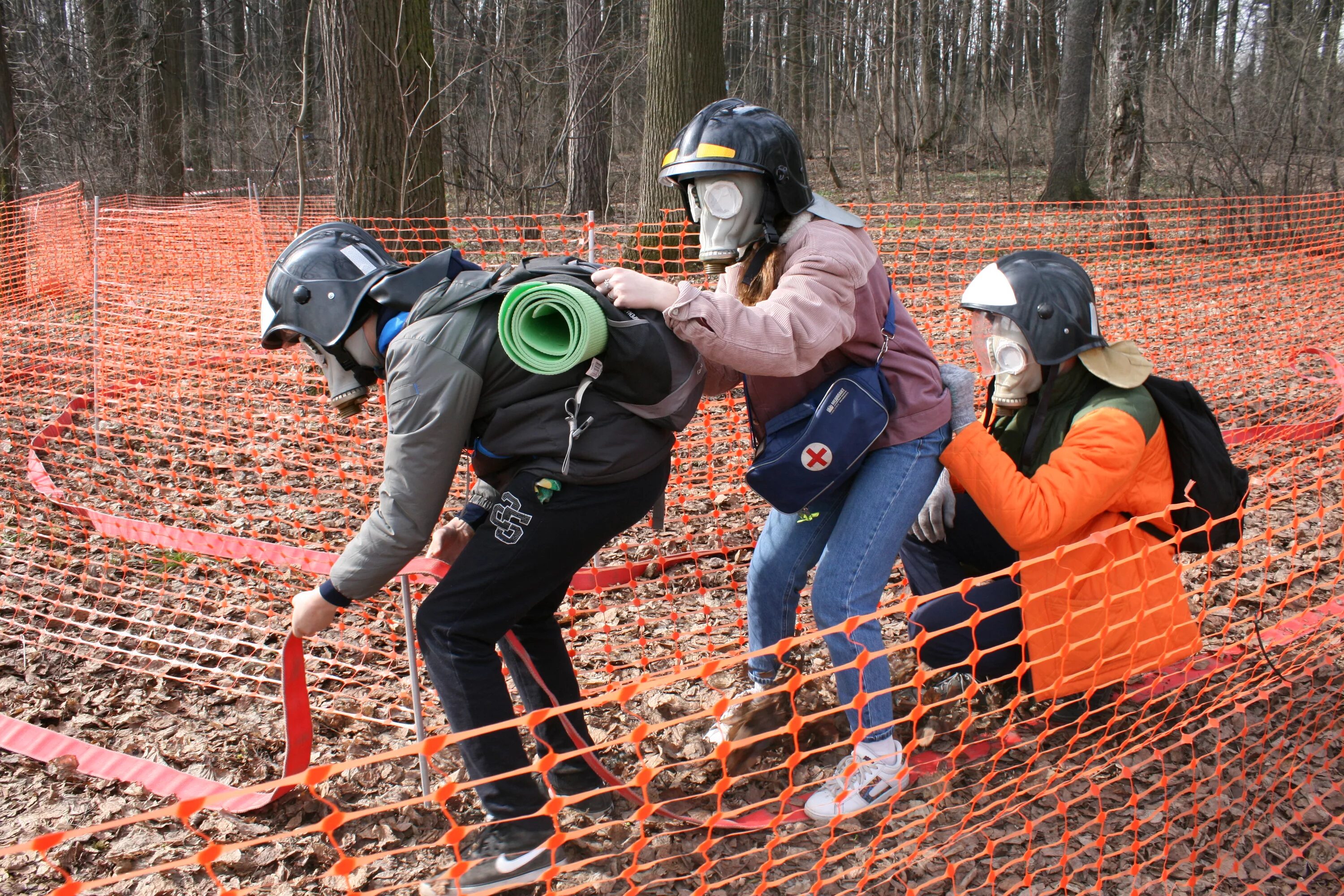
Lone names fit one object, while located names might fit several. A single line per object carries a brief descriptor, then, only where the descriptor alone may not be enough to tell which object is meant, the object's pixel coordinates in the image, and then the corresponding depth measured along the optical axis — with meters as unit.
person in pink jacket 2.46
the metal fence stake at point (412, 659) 2.71
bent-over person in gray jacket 2.27
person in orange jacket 2.74
